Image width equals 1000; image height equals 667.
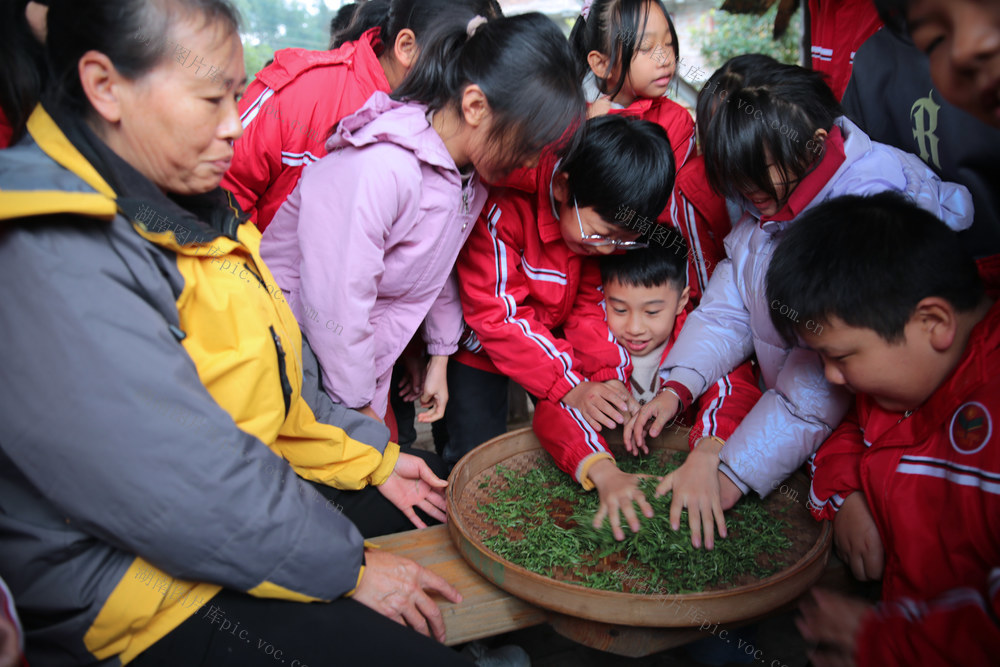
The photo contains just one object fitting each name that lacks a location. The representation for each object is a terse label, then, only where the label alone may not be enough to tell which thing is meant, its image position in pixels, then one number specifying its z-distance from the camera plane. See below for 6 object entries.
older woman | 1.12
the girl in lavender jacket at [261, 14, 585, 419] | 1.88
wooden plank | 1.66
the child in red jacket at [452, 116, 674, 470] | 2.28
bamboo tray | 1.44
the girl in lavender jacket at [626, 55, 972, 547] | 1.96
